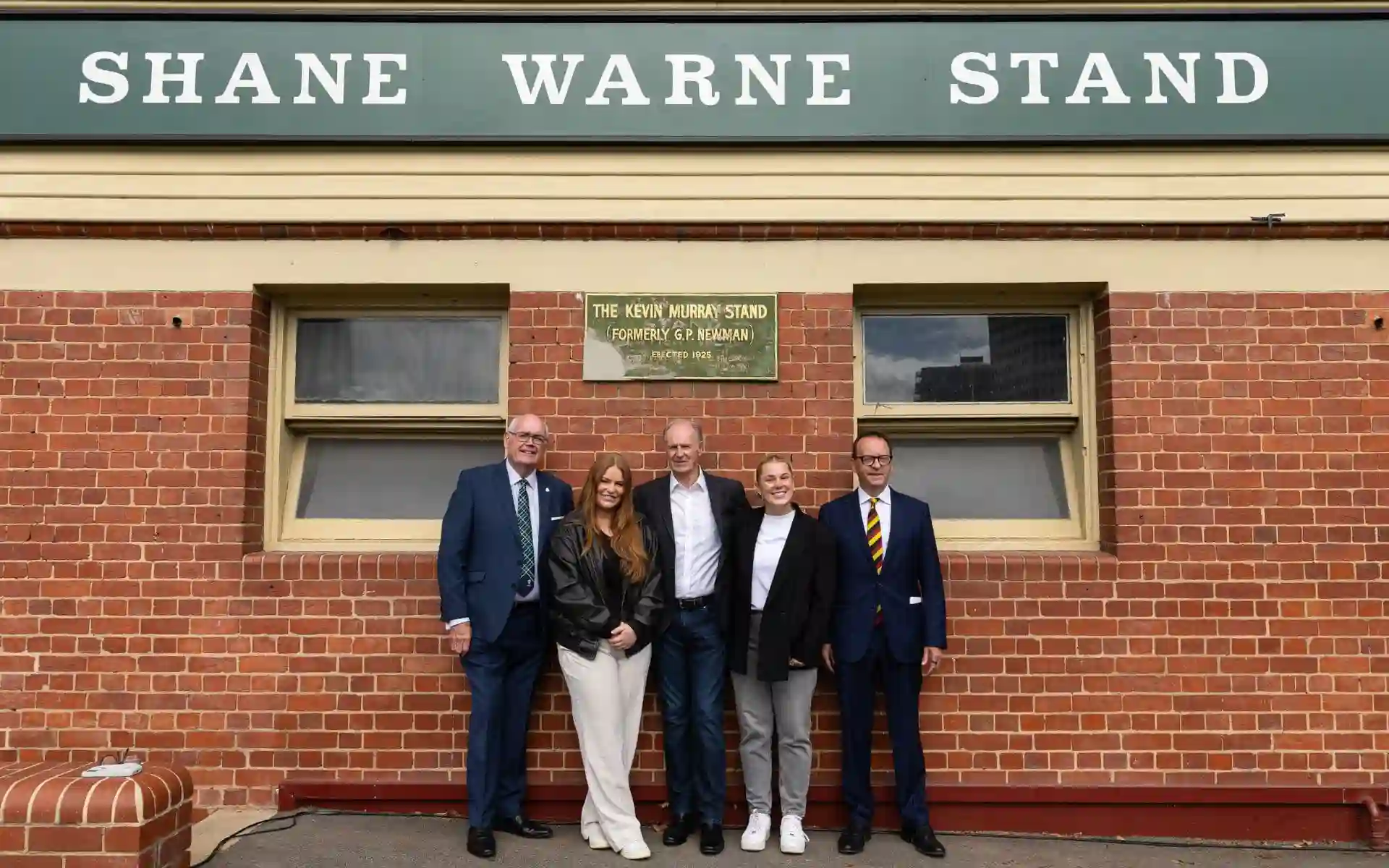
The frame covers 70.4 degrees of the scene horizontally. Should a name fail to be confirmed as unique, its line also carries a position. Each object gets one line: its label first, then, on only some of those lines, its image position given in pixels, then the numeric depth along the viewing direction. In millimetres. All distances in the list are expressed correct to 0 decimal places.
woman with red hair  4445
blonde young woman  4473
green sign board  5188
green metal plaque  5148
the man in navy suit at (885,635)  4648
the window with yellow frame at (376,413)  5371
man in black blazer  4582
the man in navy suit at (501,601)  4586
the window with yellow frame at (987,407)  5332
